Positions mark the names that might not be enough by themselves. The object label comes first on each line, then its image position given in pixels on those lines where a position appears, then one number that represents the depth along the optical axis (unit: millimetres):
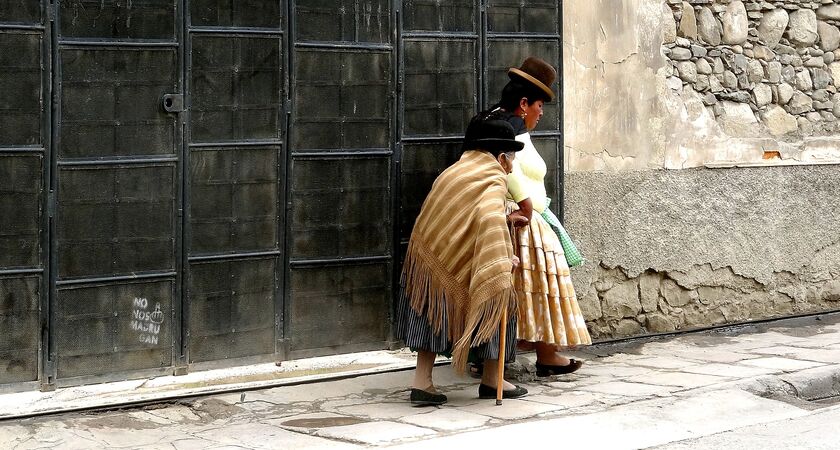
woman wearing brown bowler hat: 13320
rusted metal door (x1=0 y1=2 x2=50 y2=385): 11398
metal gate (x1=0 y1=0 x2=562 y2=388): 11602
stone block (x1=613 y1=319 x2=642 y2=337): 16248
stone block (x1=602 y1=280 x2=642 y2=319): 16109
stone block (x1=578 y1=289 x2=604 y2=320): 15836
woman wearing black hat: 12227
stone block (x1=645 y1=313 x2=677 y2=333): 16562
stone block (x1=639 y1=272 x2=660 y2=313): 16458
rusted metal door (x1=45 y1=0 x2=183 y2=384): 11734
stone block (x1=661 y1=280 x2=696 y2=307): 16719
